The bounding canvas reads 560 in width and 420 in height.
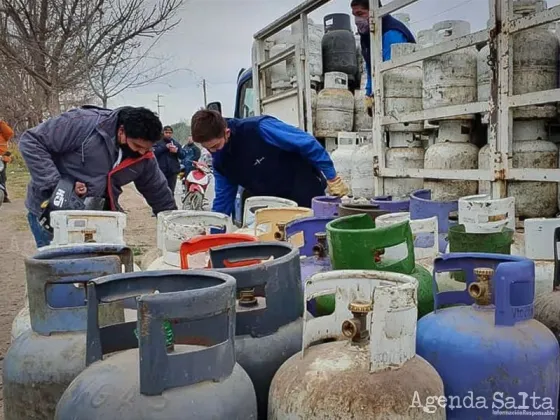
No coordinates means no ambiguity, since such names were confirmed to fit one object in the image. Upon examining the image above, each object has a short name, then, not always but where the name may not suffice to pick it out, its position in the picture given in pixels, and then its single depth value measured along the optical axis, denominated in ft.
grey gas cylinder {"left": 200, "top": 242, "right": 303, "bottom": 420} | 5.25
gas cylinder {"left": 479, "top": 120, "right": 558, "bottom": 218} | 10.93
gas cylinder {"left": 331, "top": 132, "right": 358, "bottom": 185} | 17.17
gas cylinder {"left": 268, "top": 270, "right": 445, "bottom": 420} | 4.39
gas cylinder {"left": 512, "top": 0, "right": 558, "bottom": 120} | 10.85
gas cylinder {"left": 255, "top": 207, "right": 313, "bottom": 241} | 9.37
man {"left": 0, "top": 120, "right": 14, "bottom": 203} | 32.54
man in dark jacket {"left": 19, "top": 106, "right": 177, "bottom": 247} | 10.69
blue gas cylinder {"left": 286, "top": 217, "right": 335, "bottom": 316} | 6.50
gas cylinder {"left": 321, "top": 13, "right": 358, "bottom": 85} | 20.67
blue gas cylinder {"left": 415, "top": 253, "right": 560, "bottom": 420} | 5.14
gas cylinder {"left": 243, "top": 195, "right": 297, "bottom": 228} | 11.08
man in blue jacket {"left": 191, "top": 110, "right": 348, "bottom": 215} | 12.67
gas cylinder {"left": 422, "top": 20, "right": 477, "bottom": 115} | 12.35
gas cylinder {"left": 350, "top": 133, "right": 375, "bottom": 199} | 15.80
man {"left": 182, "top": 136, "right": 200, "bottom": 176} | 39.75
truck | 10.46
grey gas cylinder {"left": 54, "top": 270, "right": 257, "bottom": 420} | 4.05
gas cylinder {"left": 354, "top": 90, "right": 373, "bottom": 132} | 19.84
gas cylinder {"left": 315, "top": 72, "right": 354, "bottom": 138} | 19.03
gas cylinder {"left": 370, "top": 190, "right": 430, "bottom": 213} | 9.63
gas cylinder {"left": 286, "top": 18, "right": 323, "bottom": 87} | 19.77
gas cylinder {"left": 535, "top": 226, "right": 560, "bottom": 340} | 6.06
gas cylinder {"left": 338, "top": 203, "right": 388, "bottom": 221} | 8.36
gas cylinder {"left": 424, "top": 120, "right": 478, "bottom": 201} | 12.63
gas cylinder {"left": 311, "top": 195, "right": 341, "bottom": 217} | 9.92
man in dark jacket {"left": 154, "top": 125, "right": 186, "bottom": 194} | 35.42
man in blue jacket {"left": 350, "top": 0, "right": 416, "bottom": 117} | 14.43
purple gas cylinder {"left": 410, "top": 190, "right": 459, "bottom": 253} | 9.34
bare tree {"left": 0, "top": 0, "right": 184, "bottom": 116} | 33.60
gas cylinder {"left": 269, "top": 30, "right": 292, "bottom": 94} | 21.27
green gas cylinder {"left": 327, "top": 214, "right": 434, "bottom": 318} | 6.11
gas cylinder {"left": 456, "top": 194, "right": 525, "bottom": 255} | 7.88
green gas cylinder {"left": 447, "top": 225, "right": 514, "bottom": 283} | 7.30
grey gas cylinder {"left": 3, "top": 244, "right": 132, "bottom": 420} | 5.32
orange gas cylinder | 6.95
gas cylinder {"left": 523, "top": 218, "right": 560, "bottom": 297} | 7.07
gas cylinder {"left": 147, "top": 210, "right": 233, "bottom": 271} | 8.25
